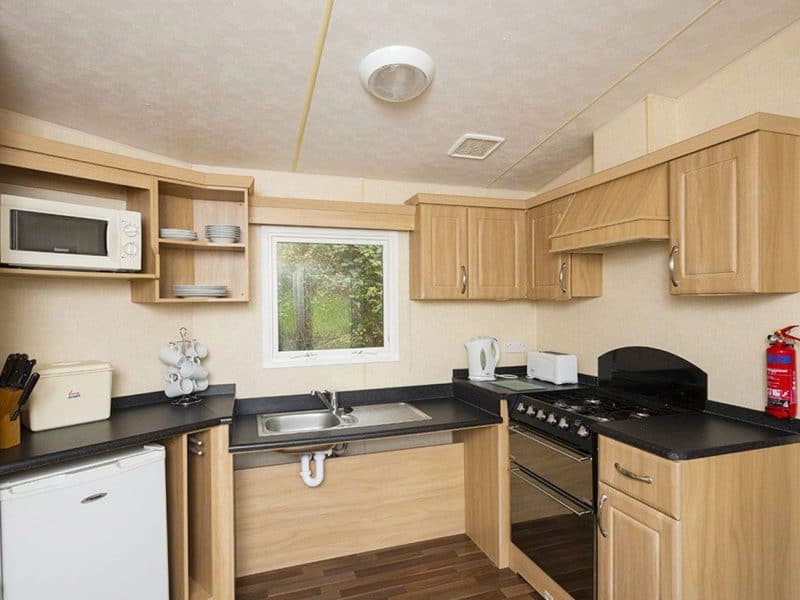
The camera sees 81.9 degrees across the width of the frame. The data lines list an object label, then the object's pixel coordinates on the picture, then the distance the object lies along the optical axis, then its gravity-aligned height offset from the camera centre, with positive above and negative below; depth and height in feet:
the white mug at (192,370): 8.10 -1.27
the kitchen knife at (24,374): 5.77 -0.94
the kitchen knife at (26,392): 5.71 -1.15
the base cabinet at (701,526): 5.23 -2.76
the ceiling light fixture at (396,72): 6.05 +3.09
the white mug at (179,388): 8.12 -1.58
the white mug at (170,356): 8.11 -1.00
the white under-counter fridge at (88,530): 5.14 -2.80
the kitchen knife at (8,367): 5.83 -0.86
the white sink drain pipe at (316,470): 8.63 -3.23
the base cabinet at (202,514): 6.90 -3.38
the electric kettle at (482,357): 10.21 -1.32
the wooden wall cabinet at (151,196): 6.39 +1.75
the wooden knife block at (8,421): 5.60 -1.47
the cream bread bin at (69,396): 6.28 -1.37
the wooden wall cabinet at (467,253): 9.64 +0.95
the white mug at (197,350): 8.49 -0.94
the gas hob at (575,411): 6.86 -1.83
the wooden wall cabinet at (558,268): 9.20 +0.60
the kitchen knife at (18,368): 5.82 -0.87
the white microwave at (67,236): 6.00 +0.90
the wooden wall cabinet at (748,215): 5.69 +1.04
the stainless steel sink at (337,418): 8.55 -2.28
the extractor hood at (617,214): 6.85 +1.34
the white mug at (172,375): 8.15 -1.34
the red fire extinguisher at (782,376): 5.91 -1.04
